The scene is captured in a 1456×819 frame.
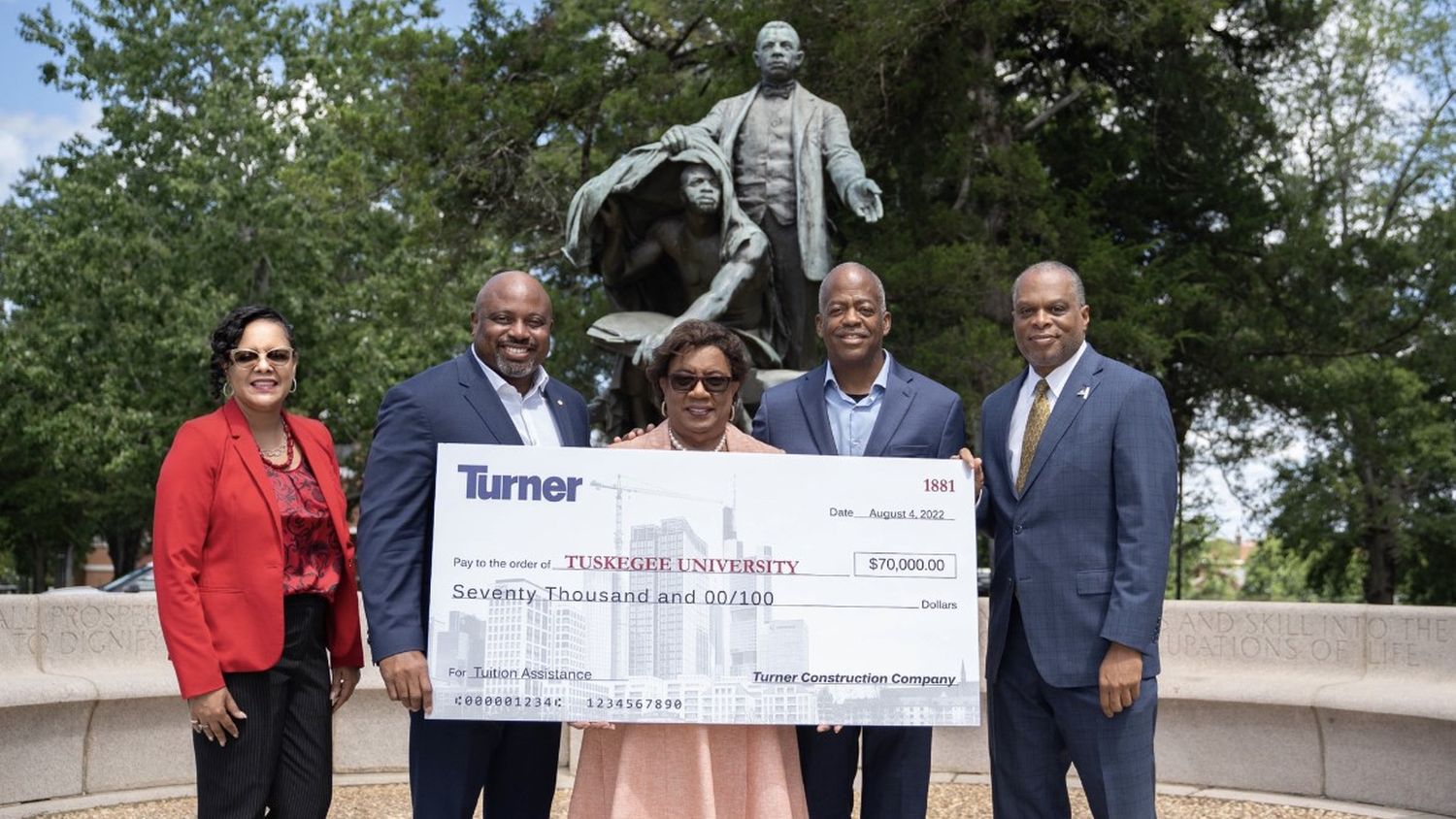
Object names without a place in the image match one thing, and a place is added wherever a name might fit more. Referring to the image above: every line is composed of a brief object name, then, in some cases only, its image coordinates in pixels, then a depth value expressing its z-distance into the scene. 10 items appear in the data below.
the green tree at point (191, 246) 26.09
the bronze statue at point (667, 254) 7.98
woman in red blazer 4.05
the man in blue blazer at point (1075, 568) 4.22
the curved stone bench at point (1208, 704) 7.40
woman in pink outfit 3.91
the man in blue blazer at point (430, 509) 4.13
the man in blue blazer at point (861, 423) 4.43
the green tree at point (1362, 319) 21.44
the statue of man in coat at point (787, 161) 8.25
